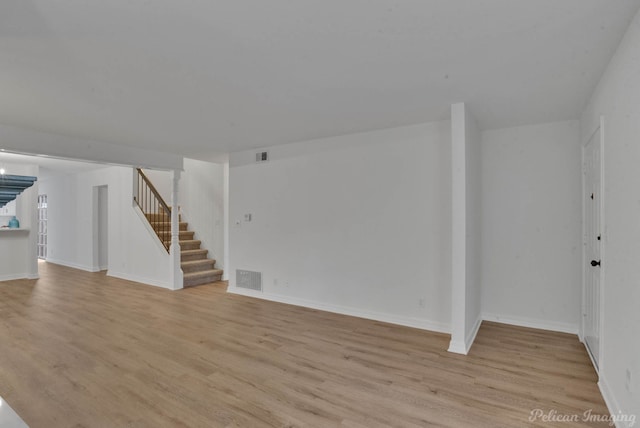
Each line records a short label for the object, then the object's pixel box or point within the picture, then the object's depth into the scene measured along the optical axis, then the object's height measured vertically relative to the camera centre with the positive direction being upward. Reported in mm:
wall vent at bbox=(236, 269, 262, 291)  5473 -1141
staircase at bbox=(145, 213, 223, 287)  6602 -916
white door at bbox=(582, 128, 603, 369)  2867 -293
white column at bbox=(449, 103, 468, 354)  3262 -189
